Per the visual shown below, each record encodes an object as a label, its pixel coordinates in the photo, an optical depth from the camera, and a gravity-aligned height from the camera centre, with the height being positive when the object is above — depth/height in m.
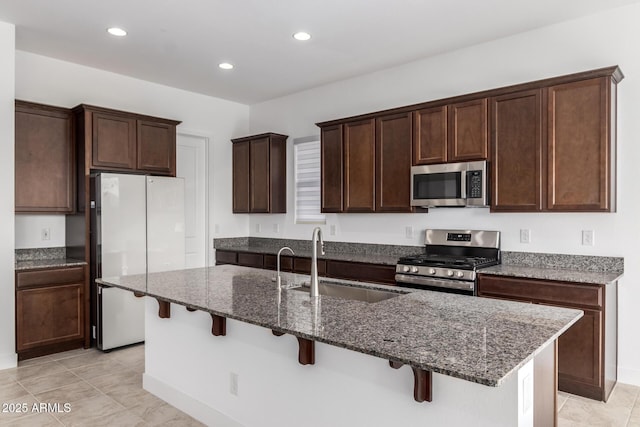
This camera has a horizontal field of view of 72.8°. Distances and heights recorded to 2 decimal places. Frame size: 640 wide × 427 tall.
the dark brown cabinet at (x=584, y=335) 2.93 -0.87
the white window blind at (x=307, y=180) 5.42 +0.39
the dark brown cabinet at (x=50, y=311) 3.80 -0.91
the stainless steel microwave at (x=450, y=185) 3.64 +0.22
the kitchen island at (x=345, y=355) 1.52 -0.66
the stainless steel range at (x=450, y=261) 3.47 -0.44
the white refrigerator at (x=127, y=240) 4.12 -0.29
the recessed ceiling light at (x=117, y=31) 3.70 +1.55
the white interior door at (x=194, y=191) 5.67 +0.26
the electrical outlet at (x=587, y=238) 3.41 -0.23
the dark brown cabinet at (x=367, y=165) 4.21 +0.46
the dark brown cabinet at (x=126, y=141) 4.24 +0.73
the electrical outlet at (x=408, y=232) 4.49 -0.23
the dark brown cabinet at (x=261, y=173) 5.60 +0.49
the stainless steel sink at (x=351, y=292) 2.63 -0.52
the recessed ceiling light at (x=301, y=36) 3.79 +1.54
